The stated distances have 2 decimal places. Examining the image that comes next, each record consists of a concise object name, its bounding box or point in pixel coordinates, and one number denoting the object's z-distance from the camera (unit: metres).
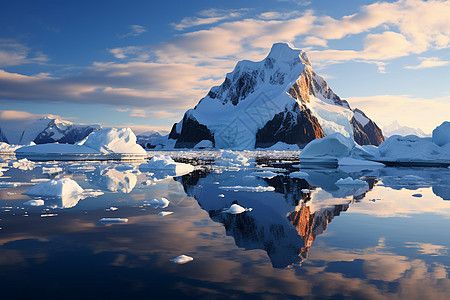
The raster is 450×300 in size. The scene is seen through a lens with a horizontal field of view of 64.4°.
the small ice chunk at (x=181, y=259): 5.30
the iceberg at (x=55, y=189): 11.59
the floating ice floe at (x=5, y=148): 57.03
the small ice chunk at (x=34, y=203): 9.76
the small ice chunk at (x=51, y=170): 20.78
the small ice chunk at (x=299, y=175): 19.84
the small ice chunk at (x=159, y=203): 10.12
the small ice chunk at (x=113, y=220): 7.97
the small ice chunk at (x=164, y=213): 8.77
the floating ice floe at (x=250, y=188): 13.44
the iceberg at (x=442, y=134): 33.38
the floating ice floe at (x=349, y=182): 15.80
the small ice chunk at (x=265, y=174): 19.78
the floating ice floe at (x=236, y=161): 30.82
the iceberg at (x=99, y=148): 38.78
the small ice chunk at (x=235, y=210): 9.05
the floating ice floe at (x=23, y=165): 24.19
